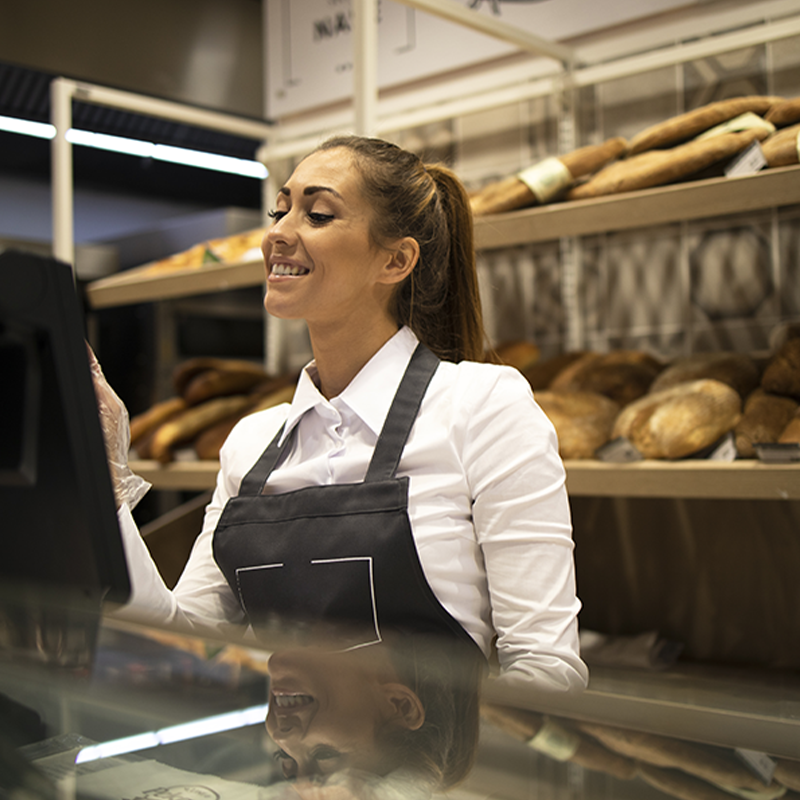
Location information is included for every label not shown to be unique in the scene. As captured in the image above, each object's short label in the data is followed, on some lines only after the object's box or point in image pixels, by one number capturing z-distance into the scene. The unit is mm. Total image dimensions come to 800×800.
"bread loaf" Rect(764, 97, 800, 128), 1579
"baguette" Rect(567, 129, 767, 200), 1533
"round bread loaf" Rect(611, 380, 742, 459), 1552
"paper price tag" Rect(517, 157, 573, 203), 1679
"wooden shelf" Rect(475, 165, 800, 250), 1428
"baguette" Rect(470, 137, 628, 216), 1687
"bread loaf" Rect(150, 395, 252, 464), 2248
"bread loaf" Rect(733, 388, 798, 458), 1517
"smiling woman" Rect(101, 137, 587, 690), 945
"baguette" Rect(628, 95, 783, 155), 1659
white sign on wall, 2211
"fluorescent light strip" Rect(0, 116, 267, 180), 3092
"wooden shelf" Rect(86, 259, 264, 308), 2068
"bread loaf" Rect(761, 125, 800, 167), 1429
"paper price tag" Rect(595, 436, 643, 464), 1599
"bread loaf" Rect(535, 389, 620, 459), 1665
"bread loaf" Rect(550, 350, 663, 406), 1859
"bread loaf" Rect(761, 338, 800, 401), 1609
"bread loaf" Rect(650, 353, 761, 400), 1722
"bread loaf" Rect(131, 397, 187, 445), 2395
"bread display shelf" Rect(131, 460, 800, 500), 1409
